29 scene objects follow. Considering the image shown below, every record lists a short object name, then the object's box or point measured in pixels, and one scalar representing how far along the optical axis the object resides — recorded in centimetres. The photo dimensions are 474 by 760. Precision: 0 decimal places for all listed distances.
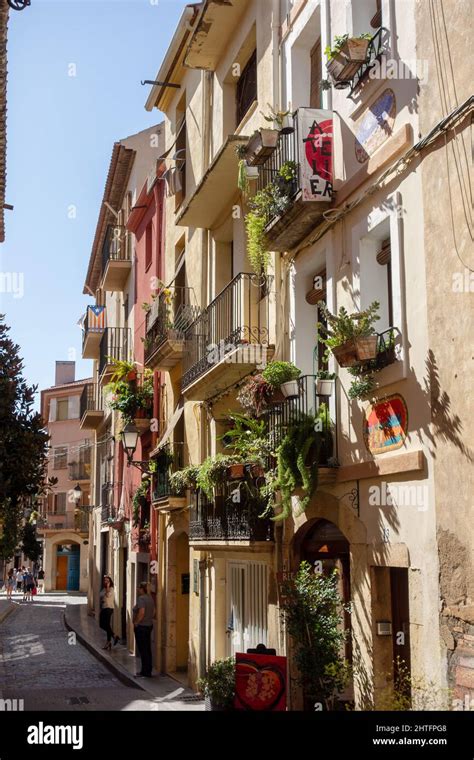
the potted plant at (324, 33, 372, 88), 973
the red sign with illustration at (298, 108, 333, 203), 1068
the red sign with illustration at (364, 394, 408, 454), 888
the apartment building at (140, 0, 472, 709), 813
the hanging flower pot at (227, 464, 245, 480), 1222
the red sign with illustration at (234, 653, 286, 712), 963
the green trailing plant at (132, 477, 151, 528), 2152
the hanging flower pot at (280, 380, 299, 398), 1116
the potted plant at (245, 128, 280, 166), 1166
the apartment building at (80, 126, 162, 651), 2331
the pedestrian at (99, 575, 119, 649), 2267
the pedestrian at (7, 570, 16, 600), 4581
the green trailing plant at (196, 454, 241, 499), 1297
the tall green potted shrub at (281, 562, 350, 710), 955
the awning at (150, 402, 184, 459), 1820
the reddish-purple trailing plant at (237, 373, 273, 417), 1148
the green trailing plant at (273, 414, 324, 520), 1025
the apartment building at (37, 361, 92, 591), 5941
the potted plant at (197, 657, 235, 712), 1034
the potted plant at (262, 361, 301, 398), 1137
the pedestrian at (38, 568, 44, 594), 6120
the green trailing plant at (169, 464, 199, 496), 1523
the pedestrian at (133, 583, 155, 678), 1744
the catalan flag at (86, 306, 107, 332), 3306
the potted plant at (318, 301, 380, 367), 914
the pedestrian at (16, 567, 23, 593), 5788
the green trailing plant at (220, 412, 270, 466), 1192
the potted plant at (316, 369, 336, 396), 1050
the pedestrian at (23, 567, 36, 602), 4757
